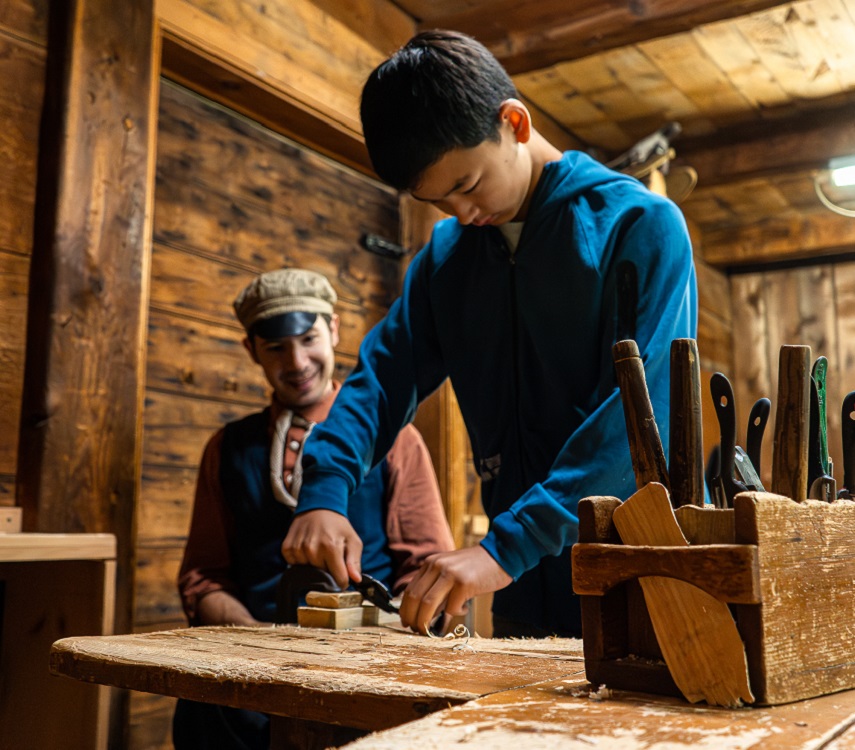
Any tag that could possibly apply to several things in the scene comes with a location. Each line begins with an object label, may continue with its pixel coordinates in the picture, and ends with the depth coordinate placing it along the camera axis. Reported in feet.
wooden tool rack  2.44
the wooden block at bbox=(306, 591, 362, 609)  4.40
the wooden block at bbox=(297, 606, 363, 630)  4.32
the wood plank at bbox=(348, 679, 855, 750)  1.96
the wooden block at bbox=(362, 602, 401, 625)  4.50
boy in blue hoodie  3.88
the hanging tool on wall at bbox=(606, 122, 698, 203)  12.34
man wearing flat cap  7.11
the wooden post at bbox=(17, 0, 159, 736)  6.52
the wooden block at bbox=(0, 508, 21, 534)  6.20
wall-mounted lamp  12.62
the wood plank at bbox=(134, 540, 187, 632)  8.68
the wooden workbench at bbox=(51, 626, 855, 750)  2.04
